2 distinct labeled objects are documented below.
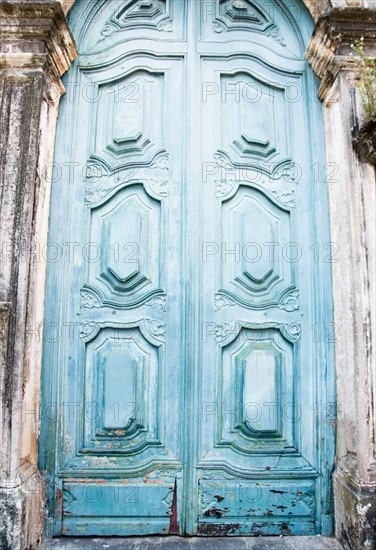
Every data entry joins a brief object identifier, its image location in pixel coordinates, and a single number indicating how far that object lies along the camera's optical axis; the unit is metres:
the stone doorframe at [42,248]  2.47
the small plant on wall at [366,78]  2.70
